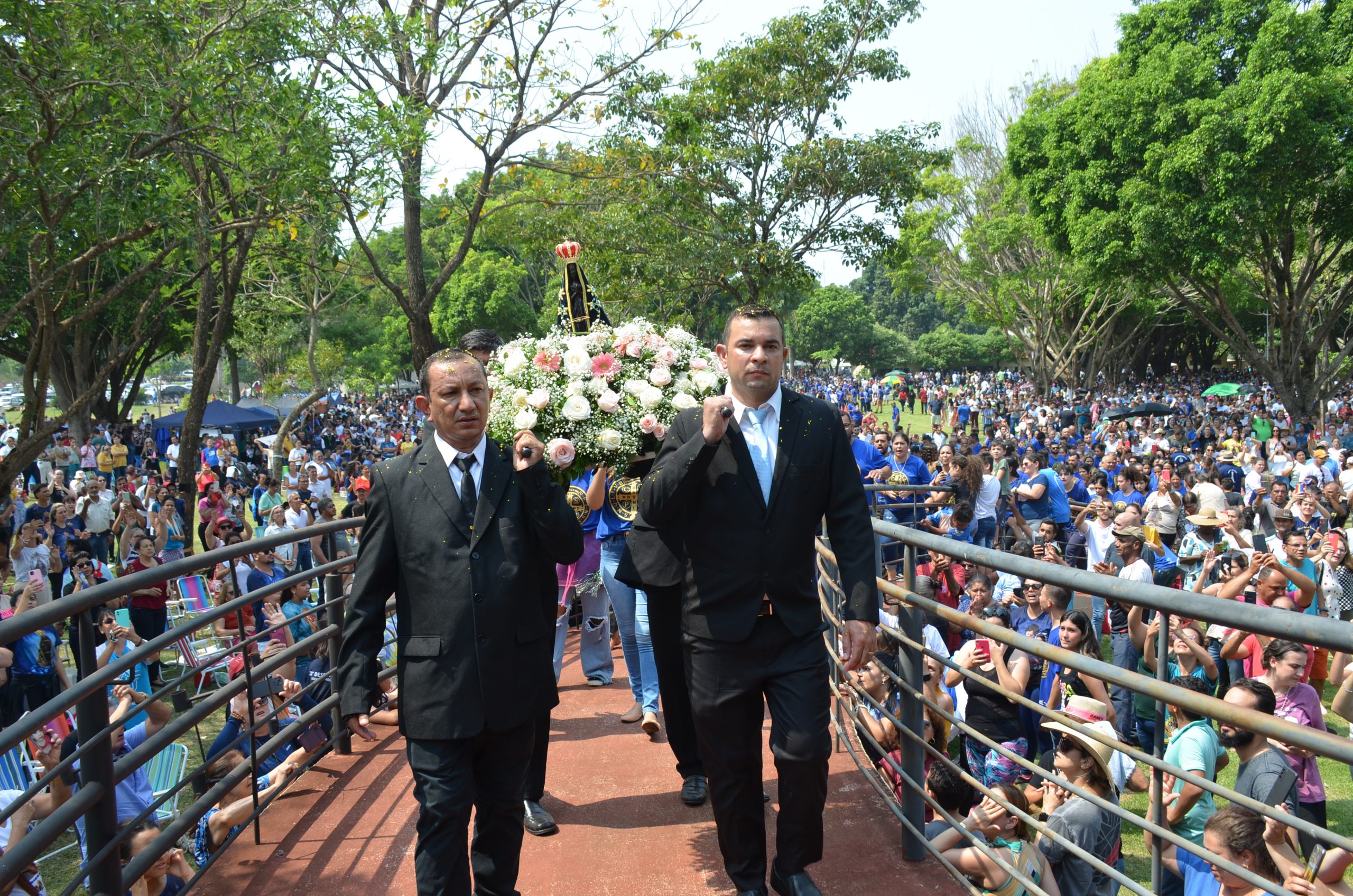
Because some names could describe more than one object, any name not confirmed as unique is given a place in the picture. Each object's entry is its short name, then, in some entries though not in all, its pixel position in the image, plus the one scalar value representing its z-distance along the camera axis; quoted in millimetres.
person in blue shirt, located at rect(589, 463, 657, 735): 4754
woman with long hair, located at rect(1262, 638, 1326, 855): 5484
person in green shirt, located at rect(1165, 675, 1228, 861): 4281
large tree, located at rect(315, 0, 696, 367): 10719
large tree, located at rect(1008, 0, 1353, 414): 19406
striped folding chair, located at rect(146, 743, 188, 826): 7035
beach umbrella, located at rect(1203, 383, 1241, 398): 40938
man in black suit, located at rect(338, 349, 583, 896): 3047
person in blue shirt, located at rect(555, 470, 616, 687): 4703
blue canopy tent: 30016
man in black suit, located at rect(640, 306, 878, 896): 3191
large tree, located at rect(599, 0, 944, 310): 17156
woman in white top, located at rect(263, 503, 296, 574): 12174
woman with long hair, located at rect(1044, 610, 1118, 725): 6363
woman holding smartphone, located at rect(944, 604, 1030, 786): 5691
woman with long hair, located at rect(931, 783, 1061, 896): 3428
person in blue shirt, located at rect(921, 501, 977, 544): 10398
